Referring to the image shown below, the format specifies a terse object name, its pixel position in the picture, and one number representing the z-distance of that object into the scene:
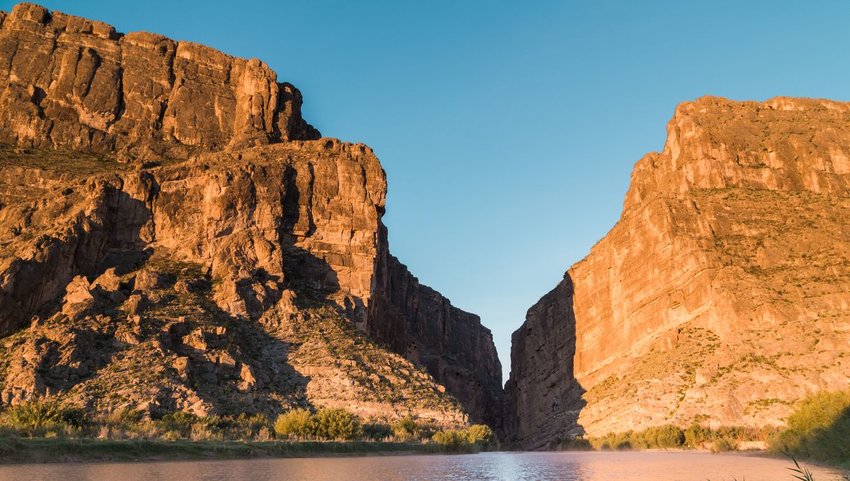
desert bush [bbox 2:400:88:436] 46.24
